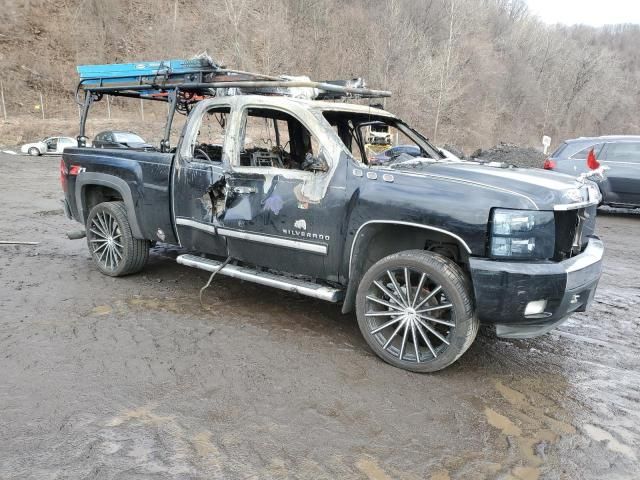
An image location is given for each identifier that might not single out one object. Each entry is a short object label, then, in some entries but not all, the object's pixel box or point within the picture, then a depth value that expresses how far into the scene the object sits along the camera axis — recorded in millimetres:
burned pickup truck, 3320
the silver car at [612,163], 10523
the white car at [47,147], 25938
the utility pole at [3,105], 33569
